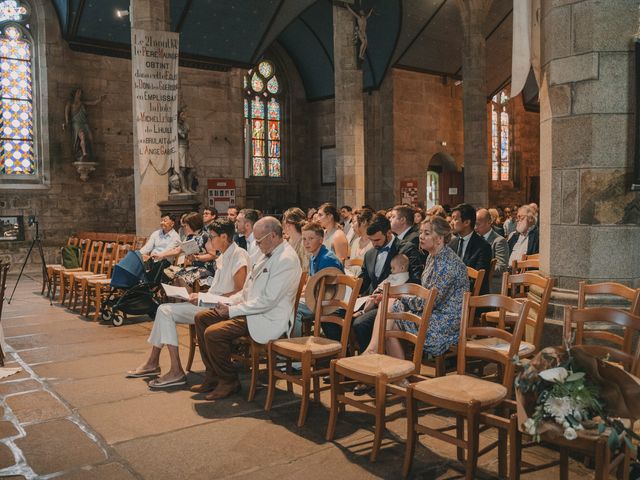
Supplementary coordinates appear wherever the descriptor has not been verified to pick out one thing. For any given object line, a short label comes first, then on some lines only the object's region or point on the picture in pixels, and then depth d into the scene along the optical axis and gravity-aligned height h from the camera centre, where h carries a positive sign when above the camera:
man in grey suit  7.04 -0.34
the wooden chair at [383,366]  3.49 -0.92
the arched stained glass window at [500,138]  23.88 +2.91
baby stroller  7.55 -0.99
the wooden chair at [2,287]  5.13 -0.61
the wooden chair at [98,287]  7.86 -0.98
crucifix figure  13.80 +4.13
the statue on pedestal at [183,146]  13.68 +1.53
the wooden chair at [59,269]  9.30 -0.85
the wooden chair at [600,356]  2.53 -0.81
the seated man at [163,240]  8.39 -0.37
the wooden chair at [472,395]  3.04 -0.94
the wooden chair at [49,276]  9.48 -1.00
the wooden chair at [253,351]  4.56 -1.10
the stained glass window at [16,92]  13.93 +2.79
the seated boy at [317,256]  5.32 -0.39
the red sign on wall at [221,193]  16.12 +0.52
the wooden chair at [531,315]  3.76 -0.68
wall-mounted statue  14.08 +2.06
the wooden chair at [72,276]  8.62 -0.90
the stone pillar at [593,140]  4.38 +0.52
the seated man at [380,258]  5.22 -0.41
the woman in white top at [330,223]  7.09 -0.13
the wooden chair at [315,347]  4.04 -0.92
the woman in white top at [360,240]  6.78 -0.32
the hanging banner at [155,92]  8.55 +1.70
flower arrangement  2.33 -0.71
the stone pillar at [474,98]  15.95 +2.99
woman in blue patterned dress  4.11 -0.59
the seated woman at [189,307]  4.97 -0.78
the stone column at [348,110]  13.56 +2.28
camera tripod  9.90 -1.00
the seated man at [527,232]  7.59 -0.26
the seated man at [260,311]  4.55 -0.74
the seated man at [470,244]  5.79 -0.31
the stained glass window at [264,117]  20.06 +3.20
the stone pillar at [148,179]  9.76 +0.55
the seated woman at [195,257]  6.43 -0.54
